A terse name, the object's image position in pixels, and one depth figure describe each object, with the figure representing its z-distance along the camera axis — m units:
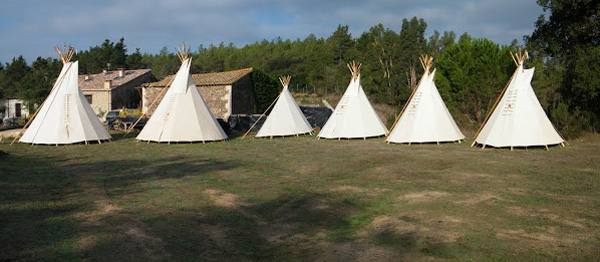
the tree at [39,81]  37.31
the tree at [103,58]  56.28
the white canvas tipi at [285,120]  19.08
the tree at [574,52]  14.62
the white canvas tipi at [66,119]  16.22
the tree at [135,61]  59.44
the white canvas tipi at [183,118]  16.69
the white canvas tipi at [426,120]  15.25
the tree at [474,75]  20.03
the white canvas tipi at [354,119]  17.69
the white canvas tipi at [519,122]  13.20
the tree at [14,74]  46.93
